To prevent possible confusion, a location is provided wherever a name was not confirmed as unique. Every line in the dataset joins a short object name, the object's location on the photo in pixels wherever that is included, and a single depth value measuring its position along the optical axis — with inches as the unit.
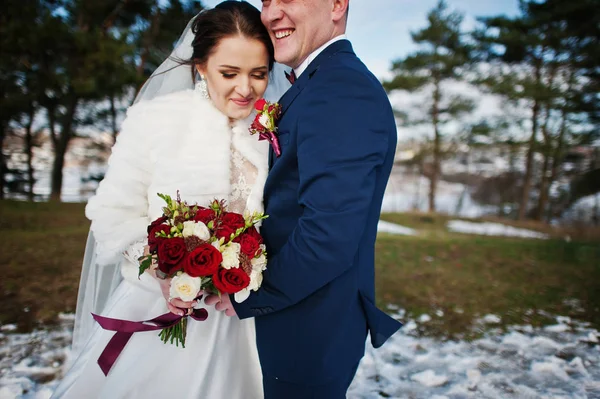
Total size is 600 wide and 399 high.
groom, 51.6
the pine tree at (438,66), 749.9
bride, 70.9
